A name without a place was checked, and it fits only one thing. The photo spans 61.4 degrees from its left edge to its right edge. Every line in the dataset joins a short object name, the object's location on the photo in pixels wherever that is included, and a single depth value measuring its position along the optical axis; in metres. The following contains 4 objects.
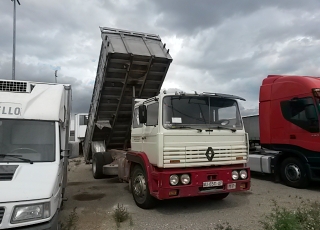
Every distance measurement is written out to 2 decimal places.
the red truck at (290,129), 7.38
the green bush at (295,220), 3.98
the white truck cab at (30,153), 3.04
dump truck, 5.16
